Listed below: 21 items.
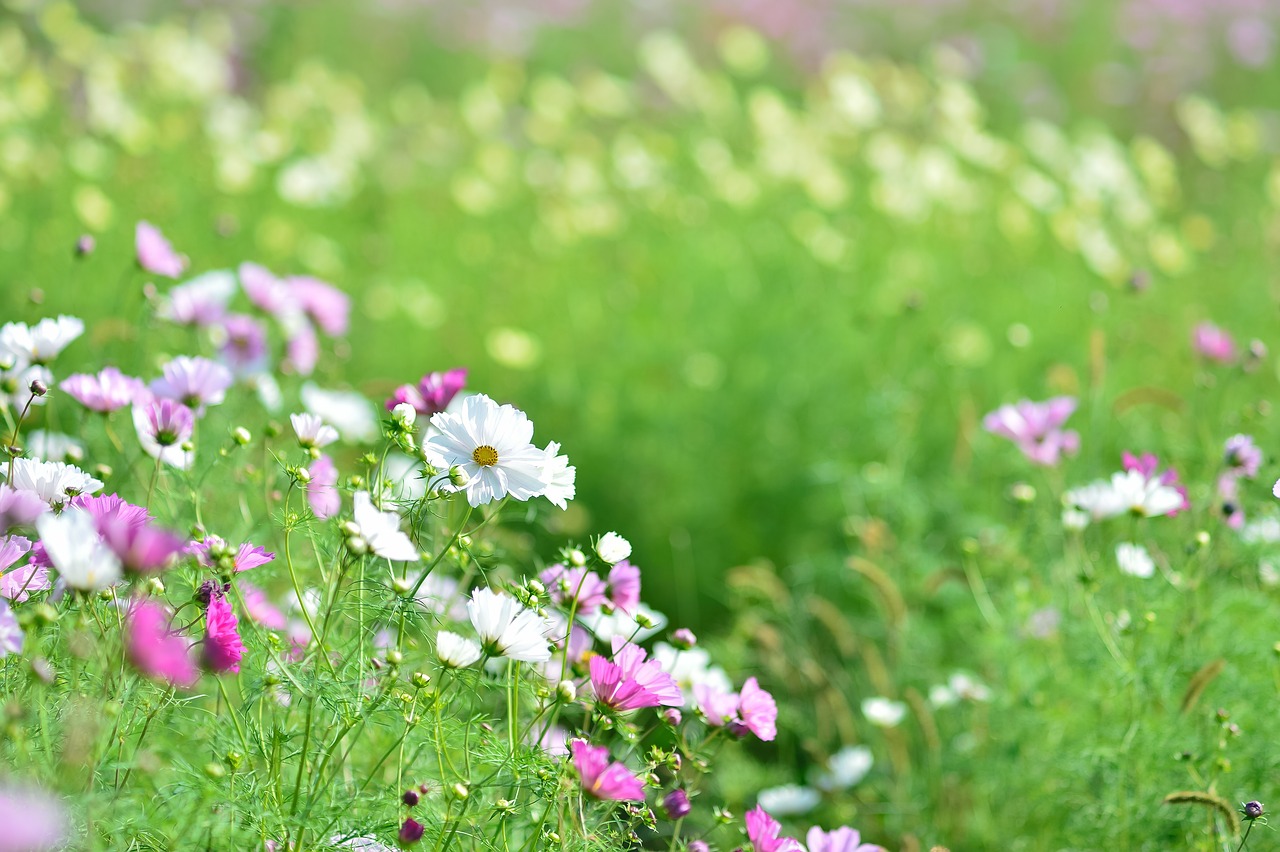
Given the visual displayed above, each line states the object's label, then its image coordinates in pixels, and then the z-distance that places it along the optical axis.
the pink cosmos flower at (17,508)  2.70
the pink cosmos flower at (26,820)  2.45
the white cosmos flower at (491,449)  2.76
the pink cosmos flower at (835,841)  2.82
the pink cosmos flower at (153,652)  2.56
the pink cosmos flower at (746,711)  2.82
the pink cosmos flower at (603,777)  2.69
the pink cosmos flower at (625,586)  2.87
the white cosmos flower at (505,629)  2.72
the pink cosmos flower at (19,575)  2.73
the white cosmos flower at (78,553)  2.60
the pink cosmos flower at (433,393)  2.88
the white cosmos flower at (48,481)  2.76
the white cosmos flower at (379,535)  2.71
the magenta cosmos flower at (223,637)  2.67
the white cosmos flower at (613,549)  2.75
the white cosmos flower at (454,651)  2.73
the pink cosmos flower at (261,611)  2.89
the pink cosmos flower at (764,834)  2.76
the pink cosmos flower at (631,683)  2.73
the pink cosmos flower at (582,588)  2.84
